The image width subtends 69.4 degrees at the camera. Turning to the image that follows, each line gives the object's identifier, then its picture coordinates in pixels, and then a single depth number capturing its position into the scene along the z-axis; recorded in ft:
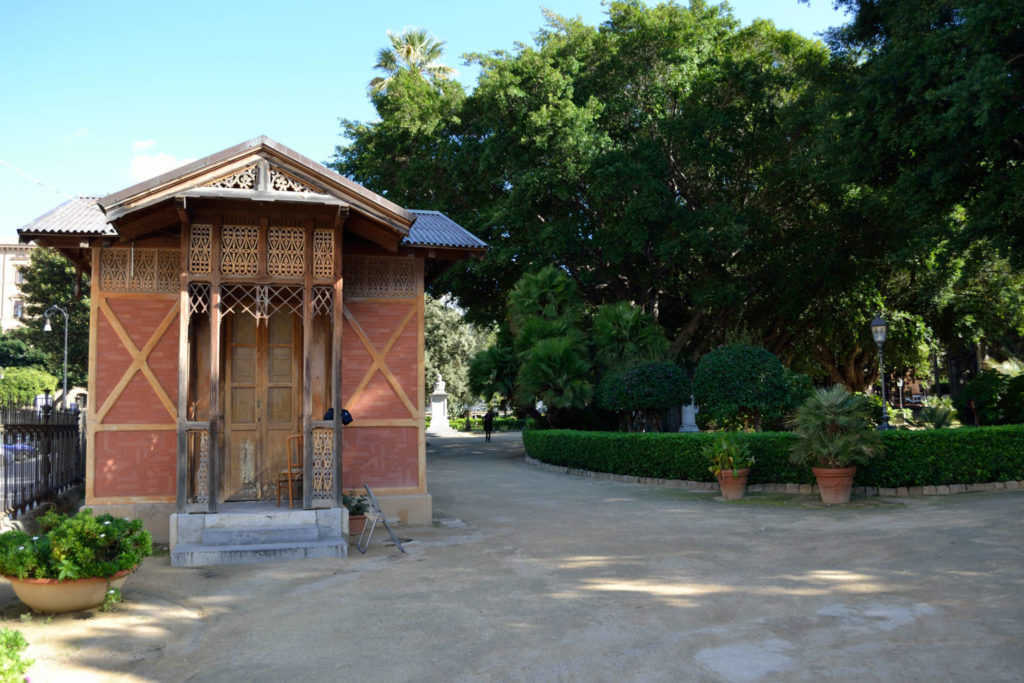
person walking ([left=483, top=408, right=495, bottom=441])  121.60
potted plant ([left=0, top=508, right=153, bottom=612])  20.16
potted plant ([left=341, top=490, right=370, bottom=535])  33.55
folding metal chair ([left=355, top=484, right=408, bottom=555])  30.55
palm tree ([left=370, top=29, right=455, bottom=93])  143.23
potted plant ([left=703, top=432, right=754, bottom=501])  44.29
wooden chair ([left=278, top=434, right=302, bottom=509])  33.12
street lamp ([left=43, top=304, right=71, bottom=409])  101.20
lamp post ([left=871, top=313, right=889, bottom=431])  55.88
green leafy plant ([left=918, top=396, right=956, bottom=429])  56.90
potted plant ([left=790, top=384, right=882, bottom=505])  40.06
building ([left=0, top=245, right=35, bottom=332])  240.12
